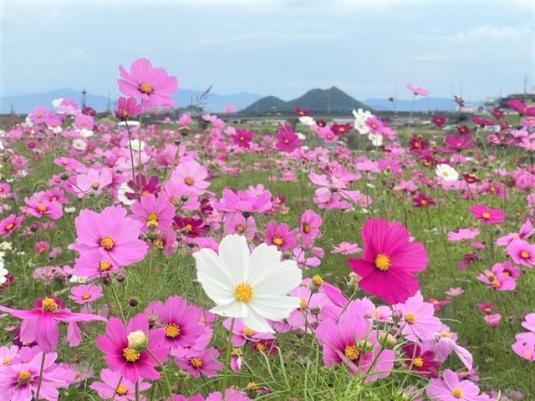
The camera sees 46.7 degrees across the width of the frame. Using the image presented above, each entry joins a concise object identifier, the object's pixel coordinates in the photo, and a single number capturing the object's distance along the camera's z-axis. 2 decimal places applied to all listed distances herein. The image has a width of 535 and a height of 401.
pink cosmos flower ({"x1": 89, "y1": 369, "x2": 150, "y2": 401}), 1.14
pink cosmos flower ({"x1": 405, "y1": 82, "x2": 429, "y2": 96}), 3.91
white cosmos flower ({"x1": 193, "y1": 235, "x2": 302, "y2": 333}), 0.81
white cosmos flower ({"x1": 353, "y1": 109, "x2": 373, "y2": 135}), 4.02
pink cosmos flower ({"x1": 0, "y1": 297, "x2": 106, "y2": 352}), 0.89
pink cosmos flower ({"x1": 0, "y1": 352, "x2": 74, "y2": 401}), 1.05
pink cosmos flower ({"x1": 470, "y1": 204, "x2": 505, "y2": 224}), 2.46
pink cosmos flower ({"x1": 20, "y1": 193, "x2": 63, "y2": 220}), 2.21
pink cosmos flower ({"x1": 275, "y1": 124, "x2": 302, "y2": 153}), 3.10
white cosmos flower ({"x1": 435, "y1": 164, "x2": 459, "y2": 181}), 3.67
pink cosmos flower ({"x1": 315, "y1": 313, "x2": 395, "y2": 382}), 1.01
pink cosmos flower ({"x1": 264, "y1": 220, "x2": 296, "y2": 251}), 1.75
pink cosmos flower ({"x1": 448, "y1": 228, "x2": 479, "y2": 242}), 2.73
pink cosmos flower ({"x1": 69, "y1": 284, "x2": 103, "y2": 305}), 1.57
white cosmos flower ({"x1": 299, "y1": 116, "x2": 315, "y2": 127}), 4.54
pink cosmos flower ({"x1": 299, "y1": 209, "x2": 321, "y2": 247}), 1.94
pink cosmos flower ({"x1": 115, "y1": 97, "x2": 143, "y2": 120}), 1.50
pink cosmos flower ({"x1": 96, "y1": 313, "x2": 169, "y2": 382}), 0.89
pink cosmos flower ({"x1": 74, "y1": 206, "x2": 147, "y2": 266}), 1.06
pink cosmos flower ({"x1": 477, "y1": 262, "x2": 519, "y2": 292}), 2.27
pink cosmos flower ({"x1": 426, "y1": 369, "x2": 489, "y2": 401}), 1.25
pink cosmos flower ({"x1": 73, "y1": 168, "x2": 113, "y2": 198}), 2.07
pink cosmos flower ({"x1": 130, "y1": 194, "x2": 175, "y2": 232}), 1.33
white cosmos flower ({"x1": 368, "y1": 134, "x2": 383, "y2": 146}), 3.93
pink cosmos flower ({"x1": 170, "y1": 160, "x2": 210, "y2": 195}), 1.73
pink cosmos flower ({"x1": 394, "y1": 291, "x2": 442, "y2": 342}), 1.25
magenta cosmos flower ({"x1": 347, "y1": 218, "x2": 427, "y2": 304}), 0.96
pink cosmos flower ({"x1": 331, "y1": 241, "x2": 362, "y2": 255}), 2.60
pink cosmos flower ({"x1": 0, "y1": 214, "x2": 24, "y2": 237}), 2.19
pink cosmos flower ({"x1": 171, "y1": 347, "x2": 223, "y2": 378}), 1.21
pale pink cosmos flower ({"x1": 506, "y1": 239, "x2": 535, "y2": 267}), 2.23
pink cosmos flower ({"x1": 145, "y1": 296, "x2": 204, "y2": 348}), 1.11
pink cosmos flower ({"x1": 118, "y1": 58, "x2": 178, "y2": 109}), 1.53
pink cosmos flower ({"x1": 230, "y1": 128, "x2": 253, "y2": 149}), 3.74
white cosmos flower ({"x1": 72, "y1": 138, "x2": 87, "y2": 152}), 4.46
